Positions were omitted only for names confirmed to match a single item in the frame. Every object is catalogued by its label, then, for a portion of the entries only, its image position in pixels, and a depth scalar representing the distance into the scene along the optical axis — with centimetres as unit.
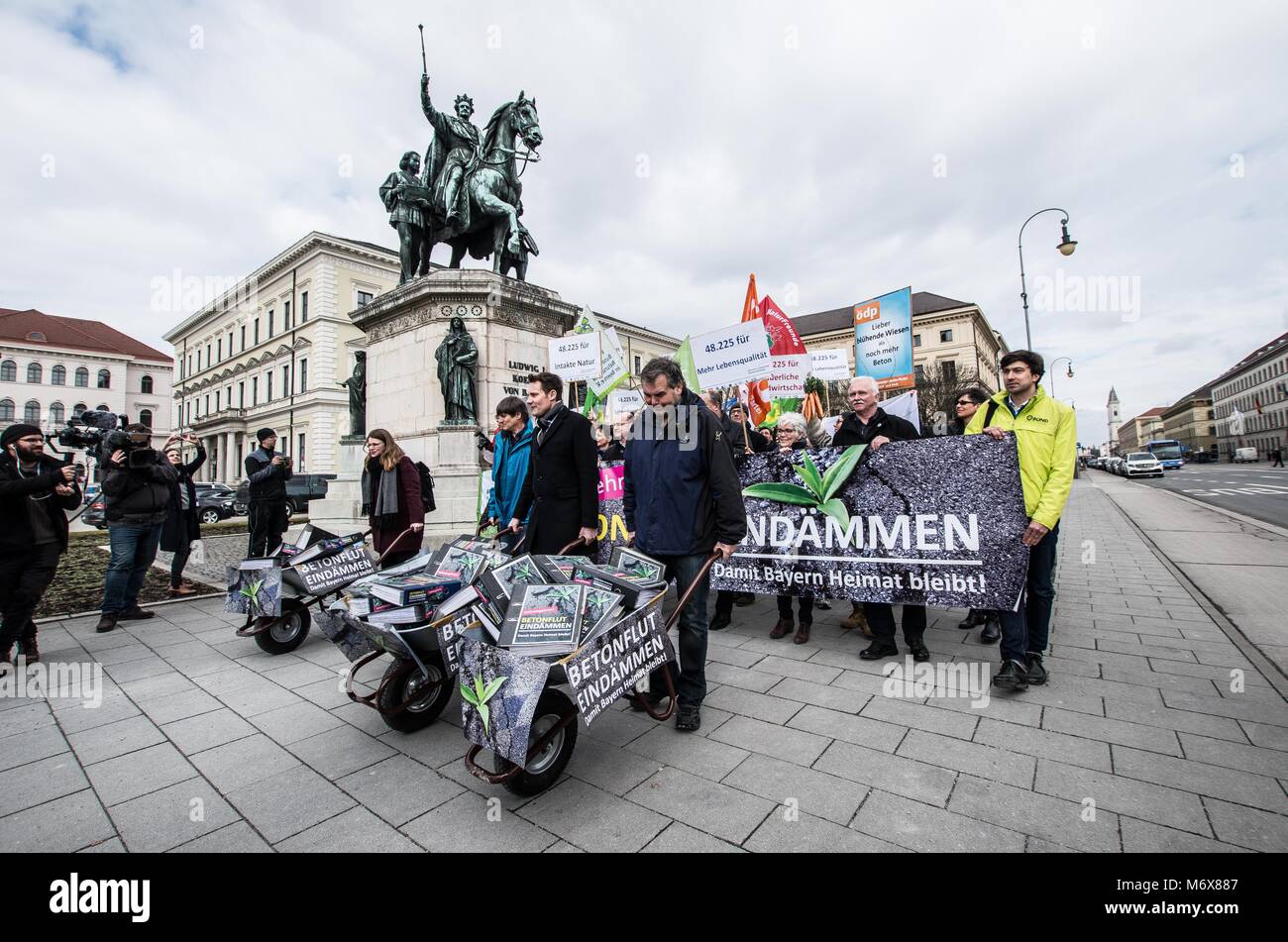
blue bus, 4999
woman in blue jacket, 431
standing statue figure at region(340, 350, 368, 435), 1267
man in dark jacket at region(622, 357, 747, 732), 321
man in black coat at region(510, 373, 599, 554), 392
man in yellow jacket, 355
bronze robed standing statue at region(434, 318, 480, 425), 1035
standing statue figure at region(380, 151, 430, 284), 1210
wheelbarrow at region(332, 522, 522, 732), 288
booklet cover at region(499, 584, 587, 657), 229
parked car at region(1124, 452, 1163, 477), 3844
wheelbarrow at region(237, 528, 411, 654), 458
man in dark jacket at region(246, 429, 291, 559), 680
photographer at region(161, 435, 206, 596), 720
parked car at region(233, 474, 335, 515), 2309
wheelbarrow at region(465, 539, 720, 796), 238
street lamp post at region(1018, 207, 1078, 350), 1988
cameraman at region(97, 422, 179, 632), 554
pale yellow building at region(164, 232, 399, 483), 4219
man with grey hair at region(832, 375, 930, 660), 422
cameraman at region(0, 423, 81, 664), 427
